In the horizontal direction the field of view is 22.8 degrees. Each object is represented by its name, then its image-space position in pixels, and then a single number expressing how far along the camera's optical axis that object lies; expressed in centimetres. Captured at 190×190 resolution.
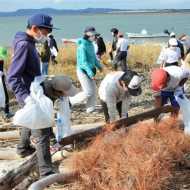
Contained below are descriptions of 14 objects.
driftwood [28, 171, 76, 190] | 440
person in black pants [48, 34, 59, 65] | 1419
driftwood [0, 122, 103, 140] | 653
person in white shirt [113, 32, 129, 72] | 1313
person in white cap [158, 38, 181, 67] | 1019
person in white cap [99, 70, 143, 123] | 568
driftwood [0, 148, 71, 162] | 538
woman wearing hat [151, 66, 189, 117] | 575
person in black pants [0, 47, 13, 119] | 823
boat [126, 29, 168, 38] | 4023
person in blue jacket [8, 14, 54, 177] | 478
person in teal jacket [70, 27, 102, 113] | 837
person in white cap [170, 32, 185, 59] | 1091
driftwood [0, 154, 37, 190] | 450
